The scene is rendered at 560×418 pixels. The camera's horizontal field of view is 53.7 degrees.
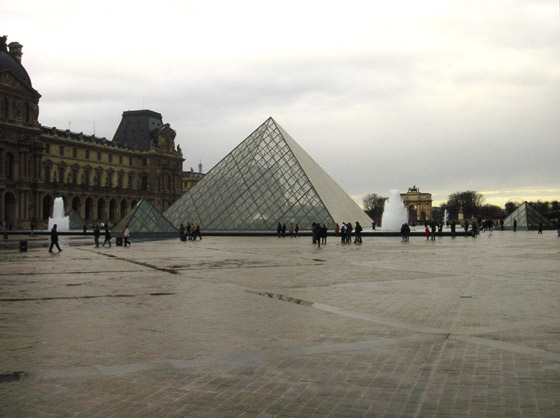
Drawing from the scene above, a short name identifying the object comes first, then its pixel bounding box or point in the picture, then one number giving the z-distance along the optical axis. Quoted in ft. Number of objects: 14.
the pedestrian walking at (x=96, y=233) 84.94
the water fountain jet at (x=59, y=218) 193.57
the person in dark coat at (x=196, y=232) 106.42
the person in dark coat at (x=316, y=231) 82.53
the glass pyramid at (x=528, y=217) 178.50
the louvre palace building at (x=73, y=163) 203.62
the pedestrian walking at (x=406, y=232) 99.97
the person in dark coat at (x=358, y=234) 90.38
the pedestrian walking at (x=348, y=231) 94.89
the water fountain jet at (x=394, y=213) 154.40
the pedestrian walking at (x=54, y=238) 69.21
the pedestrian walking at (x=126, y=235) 85.07
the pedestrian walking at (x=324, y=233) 85.49
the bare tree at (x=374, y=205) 456.20
